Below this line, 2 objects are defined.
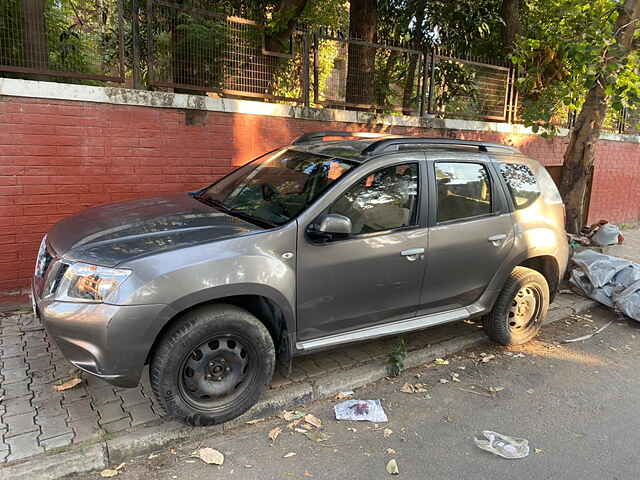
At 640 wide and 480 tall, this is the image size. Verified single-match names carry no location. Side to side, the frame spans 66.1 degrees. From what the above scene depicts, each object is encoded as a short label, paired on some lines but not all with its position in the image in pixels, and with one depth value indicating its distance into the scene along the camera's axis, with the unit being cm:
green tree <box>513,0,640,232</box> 573
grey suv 288
